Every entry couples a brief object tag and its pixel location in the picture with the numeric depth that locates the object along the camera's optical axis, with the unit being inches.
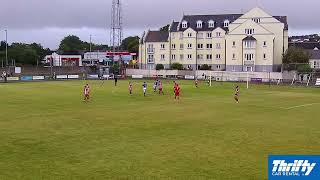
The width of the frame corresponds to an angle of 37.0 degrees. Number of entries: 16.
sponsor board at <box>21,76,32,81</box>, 4290.4
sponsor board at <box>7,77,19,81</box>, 4199.8
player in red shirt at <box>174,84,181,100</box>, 2228.1
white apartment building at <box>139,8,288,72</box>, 4685.0
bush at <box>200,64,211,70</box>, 5088.6
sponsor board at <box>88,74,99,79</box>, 4771.7
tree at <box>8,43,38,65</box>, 6220.5
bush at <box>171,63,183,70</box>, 5132.9
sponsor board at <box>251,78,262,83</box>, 4104.6
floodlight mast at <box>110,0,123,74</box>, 5782.5
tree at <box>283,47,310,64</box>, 4532.5
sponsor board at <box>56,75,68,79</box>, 4640.5
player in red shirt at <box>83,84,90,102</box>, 2112.5
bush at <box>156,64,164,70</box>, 5256.4
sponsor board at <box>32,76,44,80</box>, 4398.1
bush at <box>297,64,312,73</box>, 4192.9
